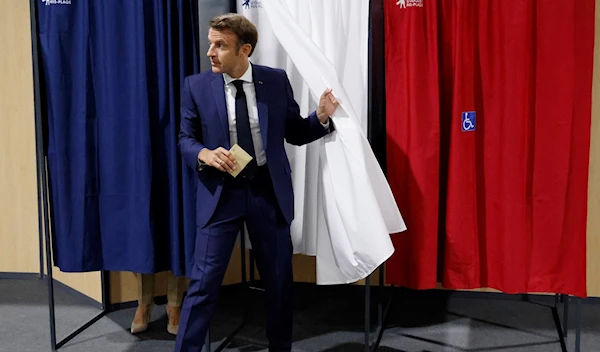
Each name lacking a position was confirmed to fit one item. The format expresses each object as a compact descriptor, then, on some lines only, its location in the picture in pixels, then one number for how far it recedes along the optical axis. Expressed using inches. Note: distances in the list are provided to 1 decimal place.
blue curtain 106.6
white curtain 96.6
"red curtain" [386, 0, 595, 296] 100.3
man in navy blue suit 94.0
